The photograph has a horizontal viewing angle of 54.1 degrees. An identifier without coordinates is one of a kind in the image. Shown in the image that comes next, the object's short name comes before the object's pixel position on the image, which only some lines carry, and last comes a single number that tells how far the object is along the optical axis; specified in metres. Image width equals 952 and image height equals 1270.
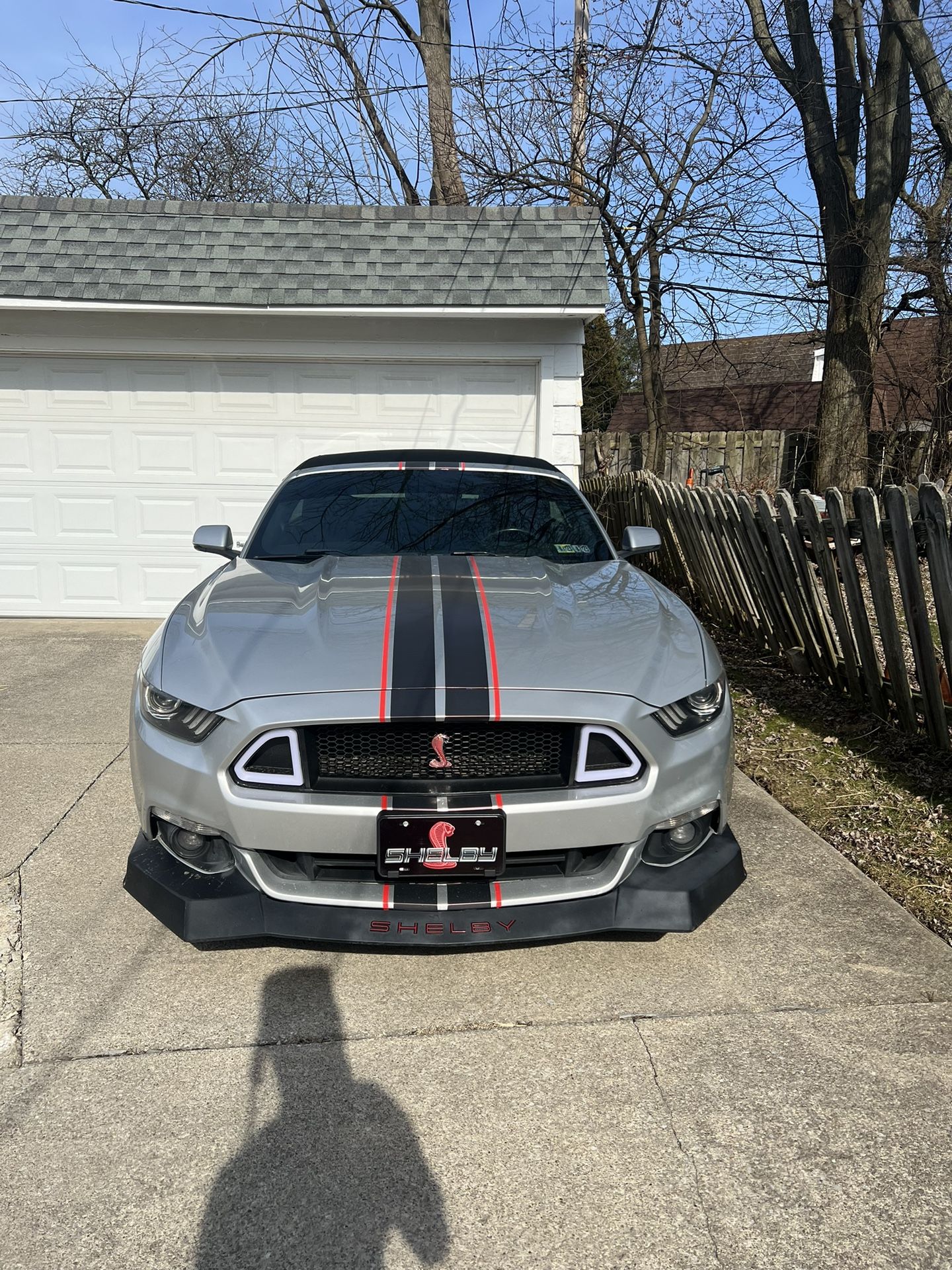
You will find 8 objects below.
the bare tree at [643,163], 10.99
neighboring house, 12.29
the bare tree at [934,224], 9.75
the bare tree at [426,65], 12.84
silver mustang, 2.51
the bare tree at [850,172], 10.46
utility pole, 10.95
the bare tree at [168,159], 17.78
